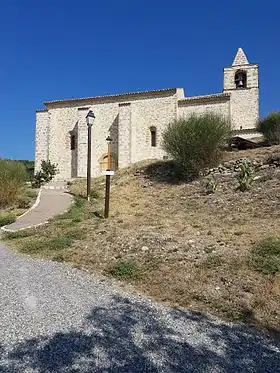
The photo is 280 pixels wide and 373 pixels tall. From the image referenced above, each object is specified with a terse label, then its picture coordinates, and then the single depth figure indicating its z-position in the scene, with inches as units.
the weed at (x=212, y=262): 231.3
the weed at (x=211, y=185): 486.0
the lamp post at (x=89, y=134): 522.6
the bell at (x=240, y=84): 1184.2
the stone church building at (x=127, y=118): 1077.1
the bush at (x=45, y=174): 879.7
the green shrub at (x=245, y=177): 452.4
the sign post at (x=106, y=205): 414.0
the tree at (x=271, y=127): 729.0
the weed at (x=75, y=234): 331.0
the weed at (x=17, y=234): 353.7
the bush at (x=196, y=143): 583.5
